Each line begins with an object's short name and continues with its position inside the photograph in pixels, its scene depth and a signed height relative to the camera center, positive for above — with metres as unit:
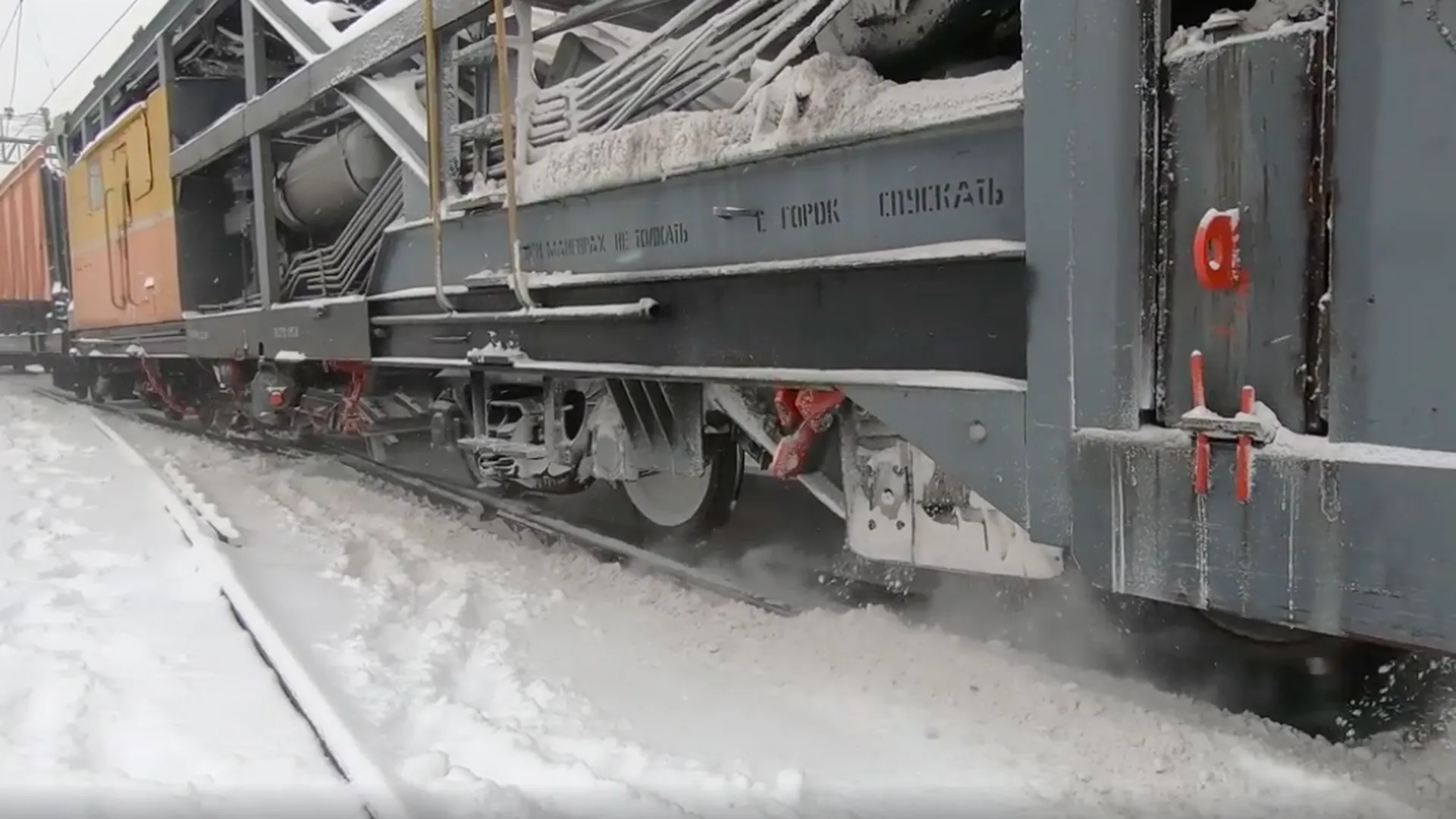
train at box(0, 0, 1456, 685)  1.91 +0.16
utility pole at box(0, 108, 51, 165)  38.12 +8.41
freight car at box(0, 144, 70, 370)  13.04 +1.36
